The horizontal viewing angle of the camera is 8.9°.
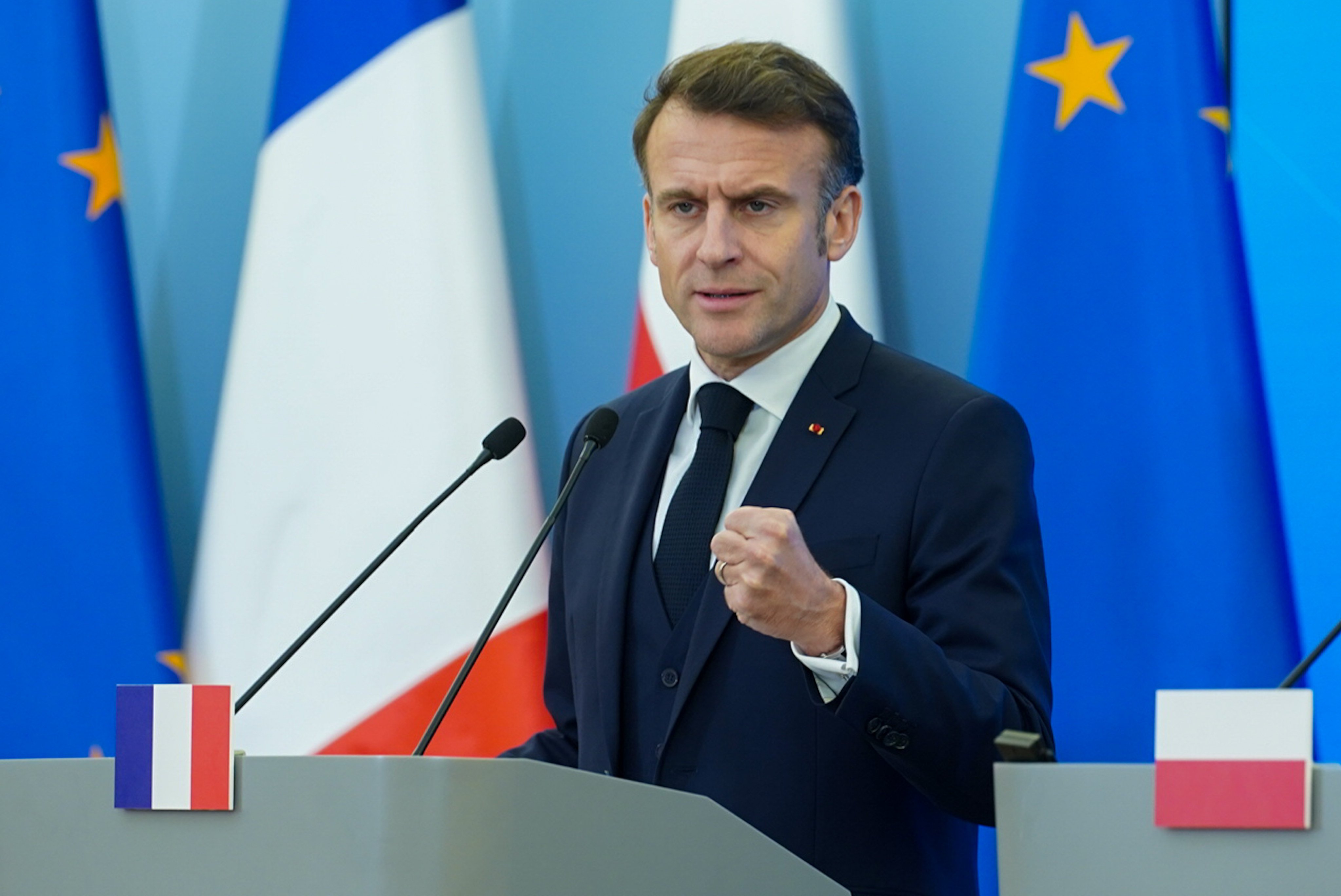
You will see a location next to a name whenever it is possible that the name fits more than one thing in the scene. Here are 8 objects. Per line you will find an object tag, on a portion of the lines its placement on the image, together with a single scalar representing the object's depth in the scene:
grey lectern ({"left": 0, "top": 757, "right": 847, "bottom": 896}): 5.51
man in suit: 5.83
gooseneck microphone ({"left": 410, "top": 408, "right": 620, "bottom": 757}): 5.74
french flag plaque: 5.55
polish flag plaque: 5.31
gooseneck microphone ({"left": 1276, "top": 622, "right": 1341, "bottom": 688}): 5.59
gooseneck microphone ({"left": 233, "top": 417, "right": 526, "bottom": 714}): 5.76
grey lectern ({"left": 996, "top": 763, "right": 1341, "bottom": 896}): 5.31
